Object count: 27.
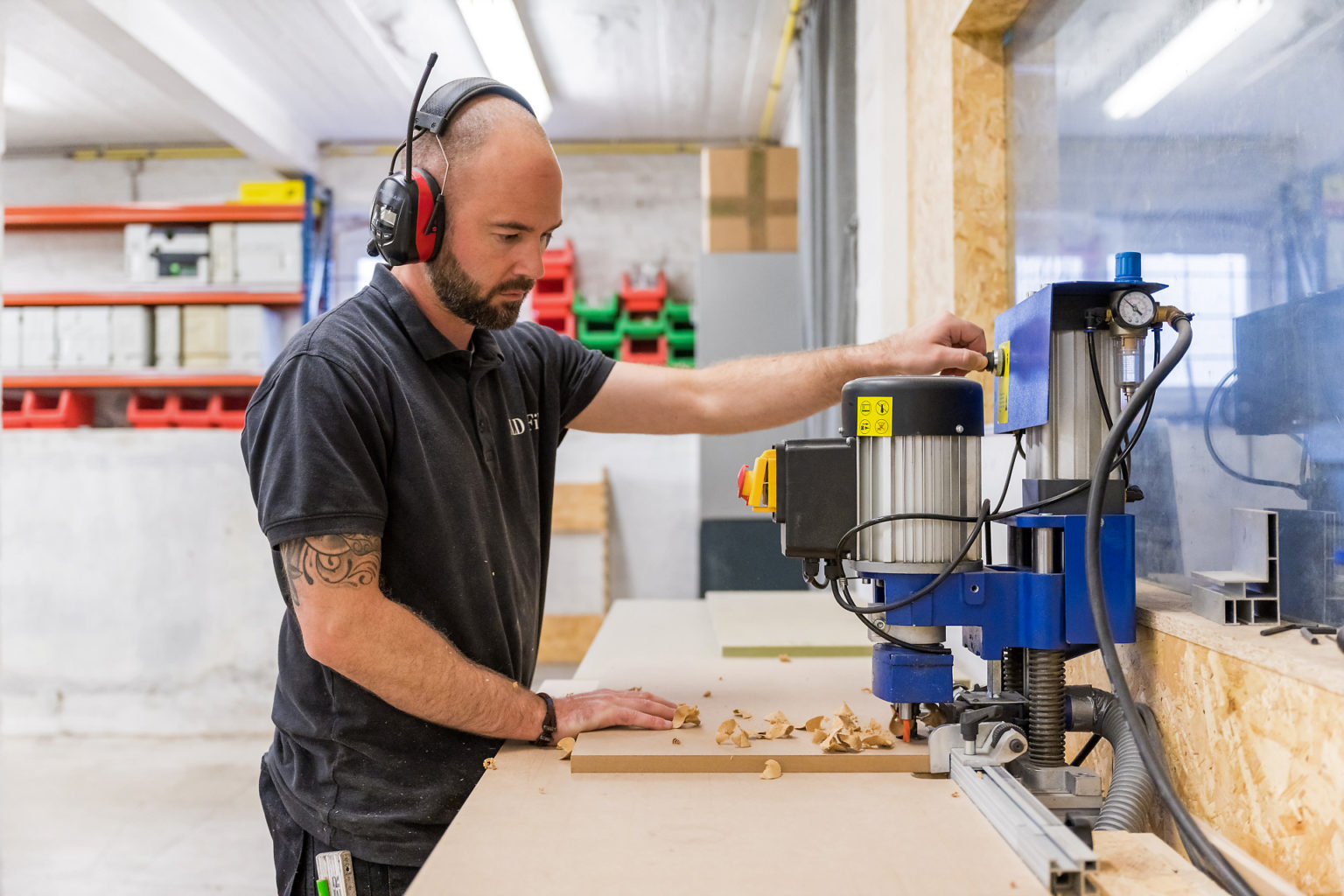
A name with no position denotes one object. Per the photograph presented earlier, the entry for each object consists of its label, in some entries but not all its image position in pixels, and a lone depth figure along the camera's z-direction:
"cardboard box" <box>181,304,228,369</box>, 5.26
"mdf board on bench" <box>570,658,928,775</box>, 1.01
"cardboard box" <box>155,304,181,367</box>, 5.28
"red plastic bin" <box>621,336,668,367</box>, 5.27
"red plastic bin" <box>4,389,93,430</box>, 5.29
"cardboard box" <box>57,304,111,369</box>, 5.24
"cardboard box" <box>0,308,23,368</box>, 5.23
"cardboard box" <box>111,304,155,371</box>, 5.23
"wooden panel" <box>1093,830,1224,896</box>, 0.71
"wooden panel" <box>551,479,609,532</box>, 5.00
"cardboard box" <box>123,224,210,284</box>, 5.30
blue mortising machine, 0.94
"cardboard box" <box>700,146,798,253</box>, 4.43
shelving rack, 5.27
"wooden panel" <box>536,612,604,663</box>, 4.91
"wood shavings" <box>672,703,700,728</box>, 1.13
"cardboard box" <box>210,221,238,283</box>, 5.31
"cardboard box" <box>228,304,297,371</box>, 5.27
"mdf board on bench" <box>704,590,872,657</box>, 1.68
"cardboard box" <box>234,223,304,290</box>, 5.33
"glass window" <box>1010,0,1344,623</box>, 0.88
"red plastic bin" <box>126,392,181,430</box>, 5.33
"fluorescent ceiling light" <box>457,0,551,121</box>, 3.76
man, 1.05
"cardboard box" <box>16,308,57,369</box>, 5.25
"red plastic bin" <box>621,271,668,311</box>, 5.31
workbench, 0.73
